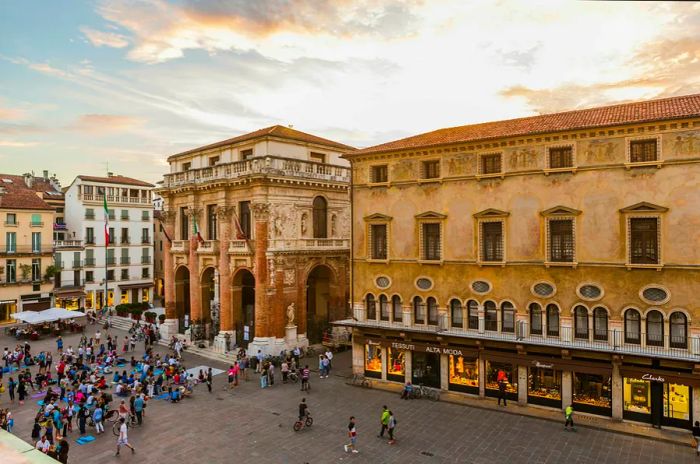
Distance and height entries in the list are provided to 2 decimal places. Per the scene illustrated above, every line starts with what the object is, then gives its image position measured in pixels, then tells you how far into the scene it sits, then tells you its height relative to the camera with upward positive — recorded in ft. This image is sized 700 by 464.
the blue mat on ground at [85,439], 69.10 -29.70
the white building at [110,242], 187.73 -1.16
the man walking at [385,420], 67.67 -26.11
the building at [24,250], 162.30 -3.68
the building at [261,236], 116.78 +0.69
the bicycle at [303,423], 71.41 -28.40
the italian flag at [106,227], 148.31 +3.74
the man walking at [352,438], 64.08 -27.18
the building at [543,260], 67.62 -3.72
